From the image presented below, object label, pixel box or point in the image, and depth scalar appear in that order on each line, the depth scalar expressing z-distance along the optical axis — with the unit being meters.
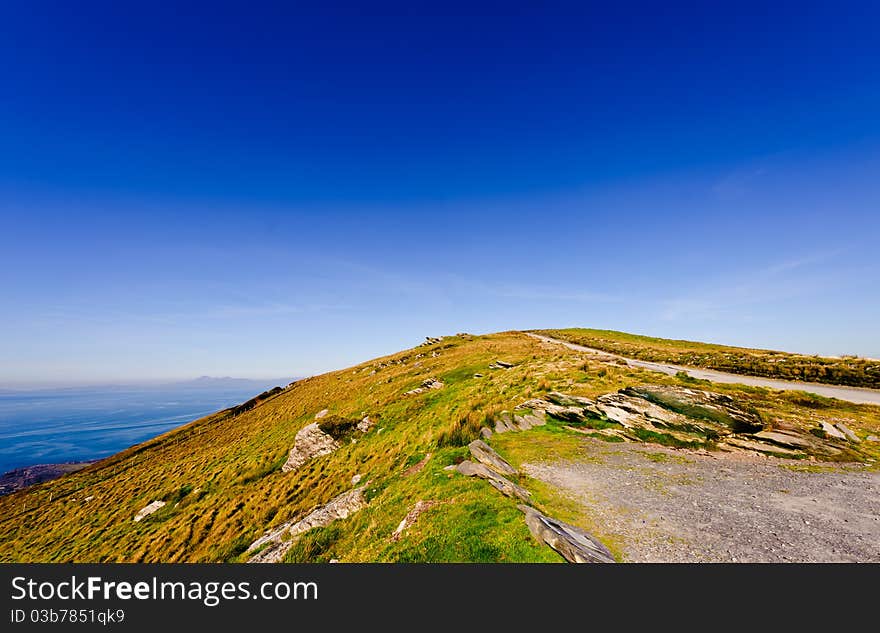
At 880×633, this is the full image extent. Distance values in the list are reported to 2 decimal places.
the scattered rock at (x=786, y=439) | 14.83
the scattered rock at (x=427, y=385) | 35.99
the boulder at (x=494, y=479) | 10.86
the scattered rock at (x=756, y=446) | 14.77
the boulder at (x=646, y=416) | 17.12
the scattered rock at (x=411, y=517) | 9.97
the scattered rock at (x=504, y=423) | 20.23
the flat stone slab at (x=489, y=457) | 13.53
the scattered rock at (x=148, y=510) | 28.34
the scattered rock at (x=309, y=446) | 28.30
